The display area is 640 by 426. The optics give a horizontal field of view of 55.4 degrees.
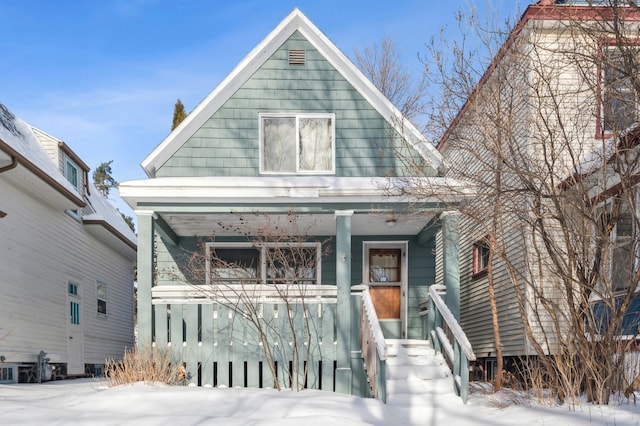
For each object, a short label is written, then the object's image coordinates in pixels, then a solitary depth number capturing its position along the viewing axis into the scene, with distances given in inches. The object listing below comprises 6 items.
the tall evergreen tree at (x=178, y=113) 987.8
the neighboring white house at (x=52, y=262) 433.7
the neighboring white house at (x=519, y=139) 283.6
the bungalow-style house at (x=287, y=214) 362.3
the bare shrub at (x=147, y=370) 318.3
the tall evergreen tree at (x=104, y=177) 1660.9
